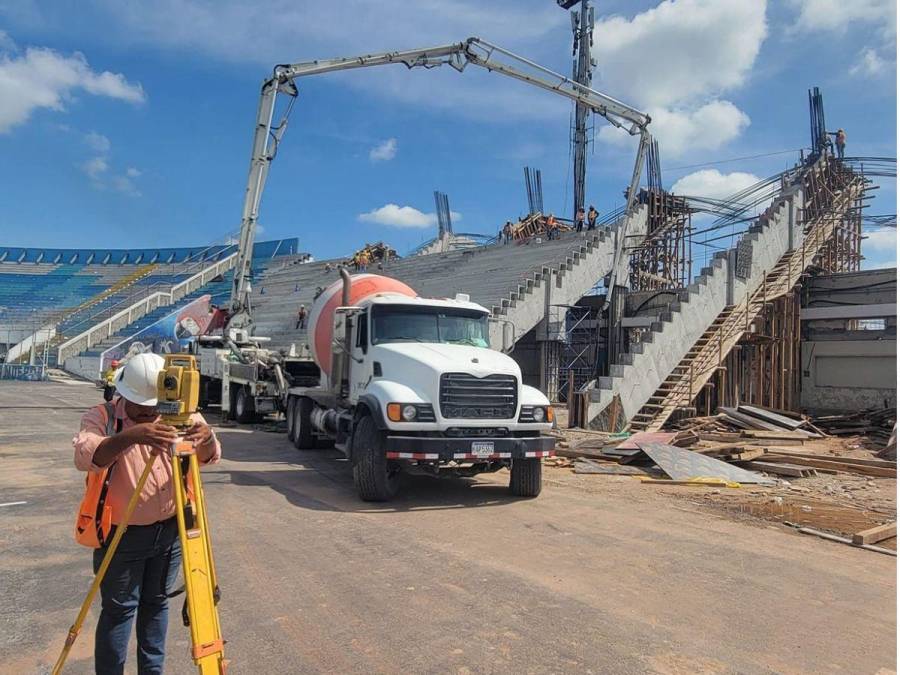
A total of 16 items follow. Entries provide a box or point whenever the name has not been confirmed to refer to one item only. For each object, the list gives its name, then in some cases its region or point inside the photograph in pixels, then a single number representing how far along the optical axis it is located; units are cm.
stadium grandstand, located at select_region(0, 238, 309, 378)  4206
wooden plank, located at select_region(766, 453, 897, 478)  1051
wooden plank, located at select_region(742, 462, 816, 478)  1038
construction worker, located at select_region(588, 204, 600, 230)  3030
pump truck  1583
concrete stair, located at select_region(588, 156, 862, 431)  1662
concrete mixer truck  801
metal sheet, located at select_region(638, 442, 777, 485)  1002
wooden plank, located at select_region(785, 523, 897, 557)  652
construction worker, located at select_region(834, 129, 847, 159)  2566
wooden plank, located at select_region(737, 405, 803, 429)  1523
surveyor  312
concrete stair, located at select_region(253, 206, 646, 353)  2239
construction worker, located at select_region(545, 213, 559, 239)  3369
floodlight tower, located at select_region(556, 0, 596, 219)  3572
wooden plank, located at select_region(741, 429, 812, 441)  1367
